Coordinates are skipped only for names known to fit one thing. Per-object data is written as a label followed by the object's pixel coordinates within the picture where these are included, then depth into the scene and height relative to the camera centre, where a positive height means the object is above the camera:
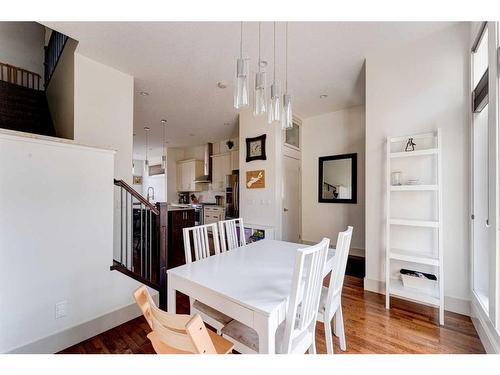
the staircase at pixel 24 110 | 3.10 +1.17
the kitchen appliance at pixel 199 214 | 6.81 -0.80
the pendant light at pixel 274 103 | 1.72 +0.68
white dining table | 1.01 -0.56
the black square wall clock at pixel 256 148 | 4.14 +0.79
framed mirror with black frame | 4.20 +0.21
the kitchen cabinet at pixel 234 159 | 6.42 +0.86
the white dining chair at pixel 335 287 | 1.45 -0.69
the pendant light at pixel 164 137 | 5.21 +1.54
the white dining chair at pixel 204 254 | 1.42 -0.57
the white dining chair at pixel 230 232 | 2.24 -0.45
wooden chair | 0.70 -0.48
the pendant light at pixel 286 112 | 1.75 +0.62
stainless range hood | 7.02 +0.79
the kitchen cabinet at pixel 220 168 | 6.67 +0.63
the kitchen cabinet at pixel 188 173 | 7.49 +0.53
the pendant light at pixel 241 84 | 1.50 +0.74
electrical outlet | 1.71 -0.95
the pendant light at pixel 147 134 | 5.64 +1.54
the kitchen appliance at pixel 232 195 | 5.36 -0.16
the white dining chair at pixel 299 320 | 1.03 -0.70
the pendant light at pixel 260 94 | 1.59 +0.72
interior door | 4.37 -0.22
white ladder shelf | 2.14 -0.46
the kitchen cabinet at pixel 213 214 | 6.51 -0.77
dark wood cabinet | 4.52 -0.86
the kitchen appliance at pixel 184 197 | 8.06 -0.31
